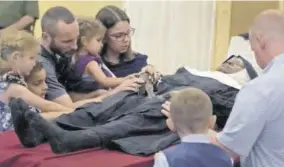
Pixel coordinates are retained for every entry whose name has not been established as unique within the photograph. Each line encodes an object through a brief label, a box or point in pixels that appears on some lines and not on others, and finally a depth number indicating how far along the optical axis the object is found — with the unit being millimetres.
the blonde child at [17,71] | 3349
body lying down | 2773
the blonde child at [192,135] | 2465
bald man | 2500
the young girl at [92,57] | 4101
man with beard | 3759
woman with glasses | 4350
